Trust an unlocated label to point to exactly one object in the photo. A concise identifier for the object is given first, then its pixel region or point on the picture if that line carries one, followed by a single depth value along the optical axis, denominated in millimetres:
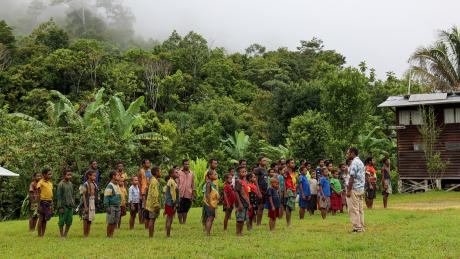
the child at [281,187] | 12646
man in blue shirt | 11117
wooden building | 27125
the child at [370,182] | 16297
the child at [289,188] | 13016
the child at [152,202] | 11188
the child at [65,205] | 11617
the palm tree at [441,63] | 27219
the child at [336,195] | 15844
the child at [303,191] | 14727
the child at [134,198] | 13465
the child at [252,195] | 11844
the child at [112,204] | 11422
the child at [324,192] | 14805
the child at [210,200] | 11188
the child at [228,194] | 11516
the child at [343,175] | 15961
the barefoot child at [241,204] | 11078
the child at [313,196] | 15695
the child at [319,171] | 15629
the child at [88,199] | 11688
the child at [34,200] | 12141
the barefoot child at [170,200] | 11273
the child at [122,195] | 13391
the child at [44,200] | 11875
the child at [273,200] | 11875
